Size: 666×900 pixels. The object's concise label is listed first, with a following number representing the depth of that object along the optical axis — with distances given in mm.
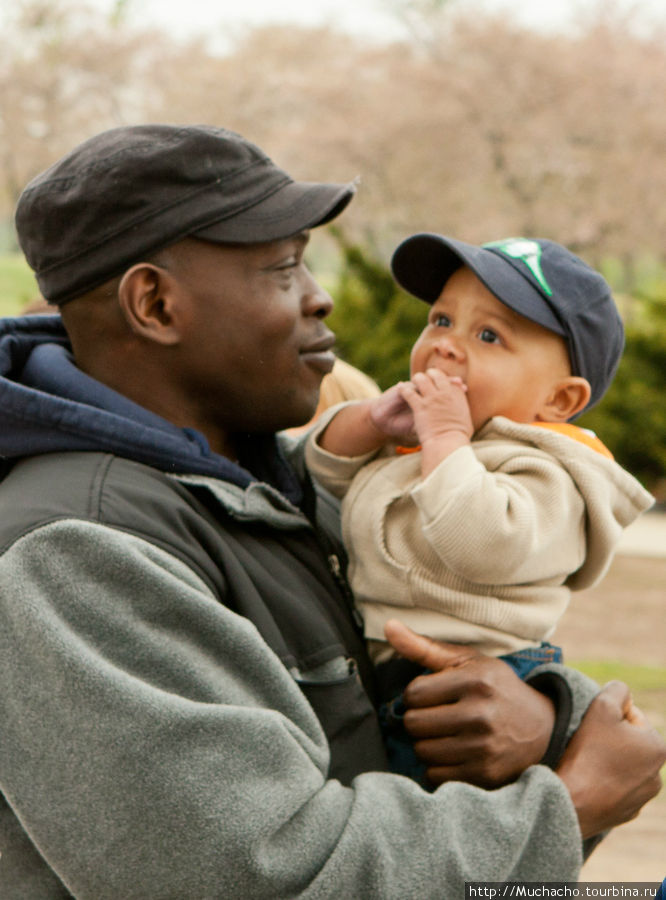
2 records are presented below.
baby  2162
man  1582
